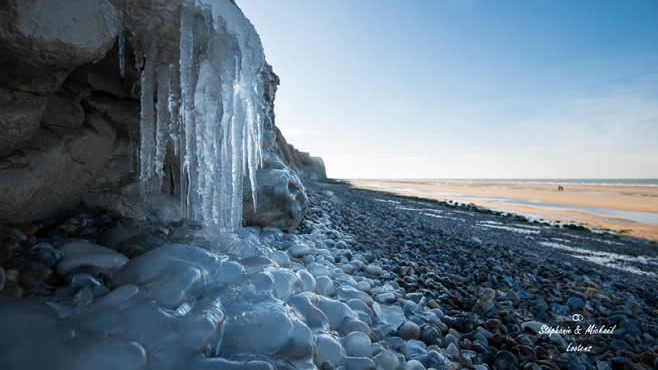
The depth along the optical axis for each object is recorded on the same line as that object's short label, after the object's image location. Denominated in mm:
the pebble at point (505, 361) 2260
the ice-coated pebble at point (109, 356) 1276
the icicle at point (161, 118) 2582
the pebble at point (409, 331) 2404
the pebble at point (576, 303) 3625
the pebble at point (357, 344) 2012
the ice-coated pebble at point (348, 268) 3516
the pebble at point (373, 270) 3634
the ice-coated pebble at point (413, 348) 2184
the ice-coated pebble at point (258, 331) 1628
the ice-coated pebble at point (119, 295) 1657
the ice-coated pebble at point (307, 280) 2609
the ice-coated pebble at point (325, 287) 2730
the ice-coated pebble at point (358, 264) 3703
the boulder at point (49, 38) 1501
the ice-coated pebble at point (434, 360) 2068
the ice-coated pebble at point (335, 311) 2268
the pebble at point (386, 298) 2926
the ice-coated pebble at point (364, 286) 3090
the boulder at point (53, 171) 2020
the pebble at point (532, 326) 2844
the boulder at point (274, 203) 4297
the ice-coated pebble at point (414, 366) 1995
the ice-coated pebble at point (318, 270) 3121
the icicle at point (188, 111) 2307
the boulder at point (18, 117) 1737
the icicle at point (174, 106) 2625
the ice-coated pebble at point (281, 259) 2978
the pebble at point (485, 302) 3066
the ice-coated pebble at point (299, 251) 3502
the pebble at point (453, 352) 2270
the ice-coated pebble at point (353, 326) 2221
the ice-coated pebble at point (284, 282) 2266
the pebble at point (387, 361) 1948
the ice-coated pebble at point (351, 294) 2769
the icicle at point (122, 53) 2208
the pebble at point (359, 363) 1845
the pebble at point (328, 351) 1833
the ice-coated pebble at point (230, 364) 1434
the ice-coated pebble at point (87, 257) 1926
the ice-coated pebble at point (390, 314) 2564
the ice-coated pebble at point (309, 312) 2125
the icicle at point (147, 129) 2484
